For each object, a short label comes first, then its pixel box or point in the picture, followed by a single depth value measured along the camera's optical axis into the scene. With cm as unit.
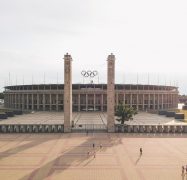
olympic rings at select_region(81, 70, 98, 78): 12214
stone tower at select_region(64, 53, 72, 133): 7669
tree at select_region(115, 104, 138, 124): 7850
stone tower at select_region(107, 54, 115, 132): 7656
